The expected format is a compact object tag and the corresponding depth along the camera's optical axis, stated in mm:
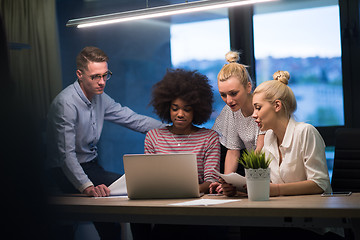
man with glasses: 3221
